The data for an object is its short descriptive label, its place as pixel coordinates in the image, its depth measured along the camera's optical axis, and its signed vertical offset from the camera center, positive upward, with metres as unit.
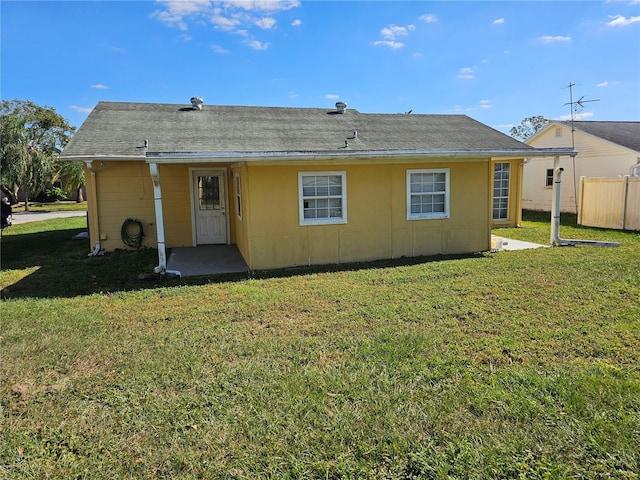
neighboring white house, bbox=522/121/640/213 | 16.28 +1.26
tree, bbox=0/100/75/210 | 26.91 +4.02
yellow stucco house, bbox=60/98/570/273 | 8.84 +0.32
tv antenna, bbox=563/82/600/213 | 15.99 +2.91
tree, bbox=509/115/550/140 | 60.53 +9.20
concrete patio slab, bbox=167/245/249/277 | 8.76 -1.49
